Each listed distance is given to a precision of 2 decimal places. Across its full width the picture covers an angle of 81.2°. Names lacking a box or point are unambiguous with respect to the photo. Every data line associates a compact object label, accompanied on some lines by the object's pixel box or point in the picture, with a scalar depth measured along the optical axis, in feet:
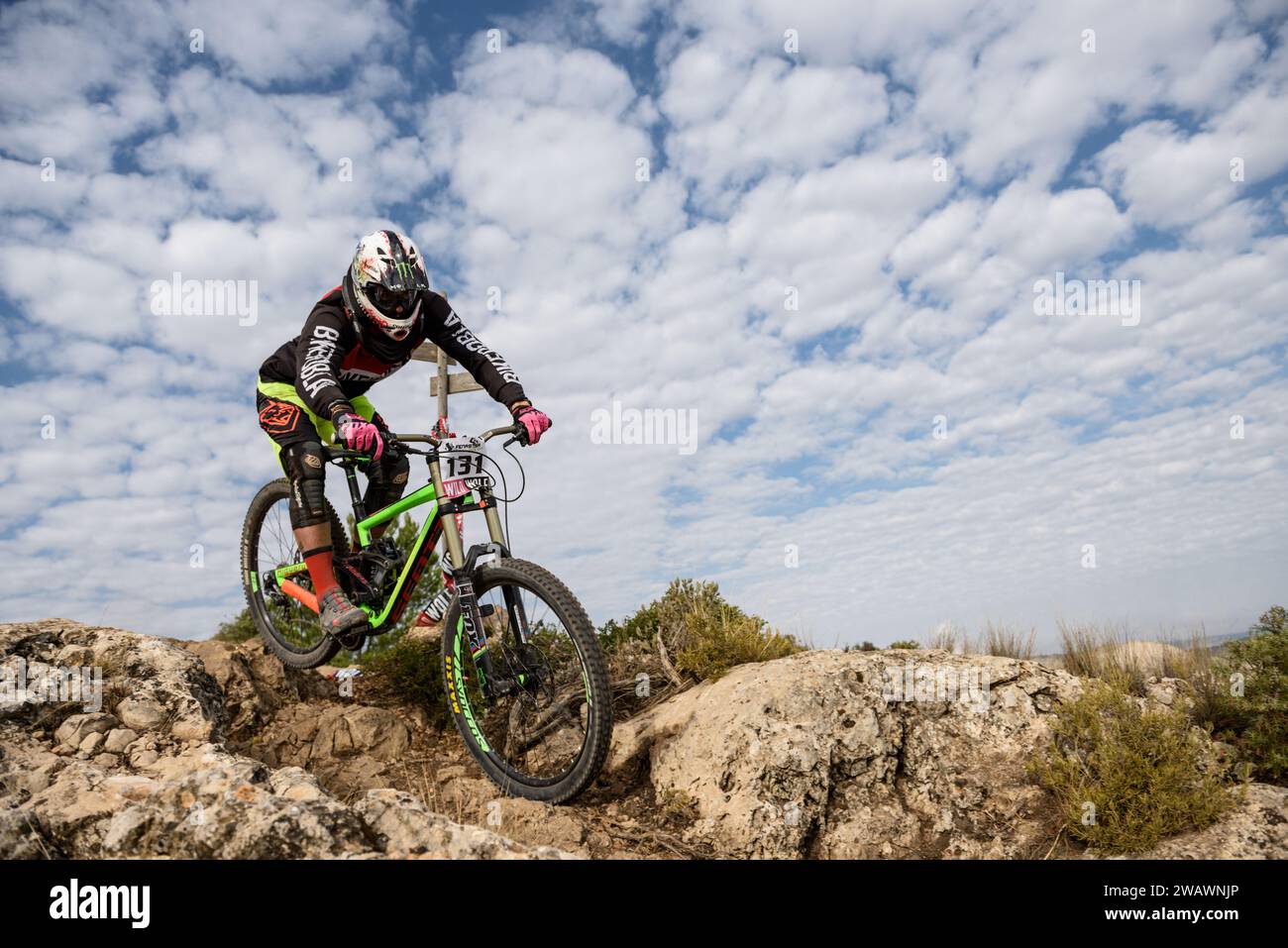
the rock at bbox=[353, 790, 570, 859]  10.82
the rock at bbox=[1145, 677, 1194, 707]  20.82
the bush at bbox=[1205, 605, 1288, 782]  18.06
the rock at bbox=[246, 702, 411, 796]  19.47
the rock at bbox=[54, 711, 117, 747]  16.55
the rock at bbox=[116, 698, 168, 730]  17.60
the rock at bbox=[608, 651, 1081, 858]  16.62
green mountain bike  15.87
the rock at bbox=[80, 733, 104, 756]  16.33
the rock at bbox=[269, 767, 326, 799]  11.89
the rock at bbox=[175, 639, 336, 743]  21.74
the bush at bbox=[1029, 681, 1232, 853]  15.03
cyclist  19.02
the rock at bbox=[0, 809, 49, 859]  11.19
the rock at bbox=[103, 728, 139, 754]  16.56
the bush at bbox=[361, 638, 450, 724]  23.75
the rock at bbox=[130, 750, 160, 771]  16.12
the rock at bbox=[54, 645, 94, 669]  19.42
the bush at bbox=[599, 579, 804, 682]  22.17
